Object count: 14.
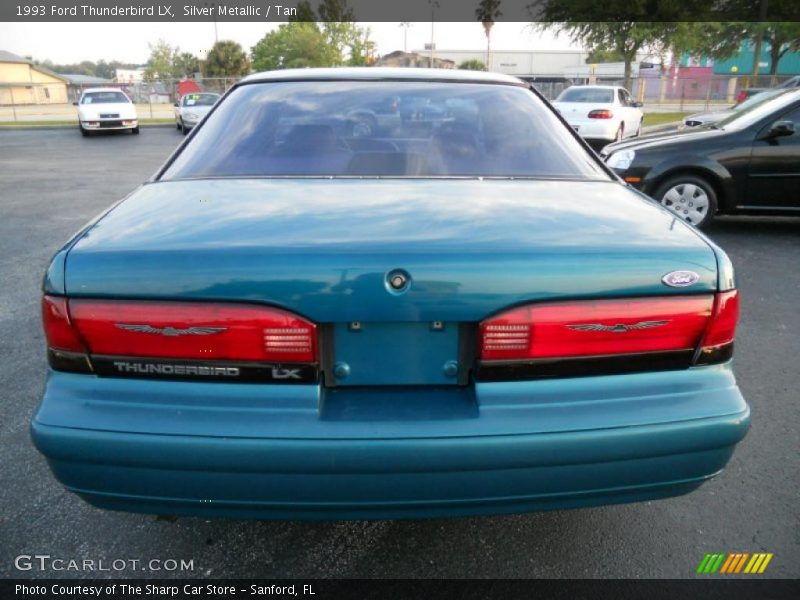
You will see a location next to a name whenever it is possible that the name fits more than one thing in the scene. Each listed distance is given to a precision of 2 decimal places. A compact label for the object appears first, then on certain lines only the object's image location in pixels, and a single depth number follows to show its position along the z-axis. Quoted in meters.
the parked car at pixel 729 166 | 6.55
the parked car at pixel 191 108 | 23.05
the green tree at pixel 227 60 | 59.72
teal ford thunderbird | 1.64
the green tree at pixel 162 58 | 79.50
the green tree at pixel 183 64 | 79.50
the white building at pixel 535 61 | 69.94
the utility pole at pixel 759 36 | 24.38
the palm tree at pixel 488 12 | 61.50
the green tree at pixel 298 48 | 61.38
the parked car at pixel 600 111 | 15.14
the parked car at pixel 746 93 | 19.77
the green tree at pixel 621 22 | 29.38
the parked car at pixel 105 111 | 22.41
